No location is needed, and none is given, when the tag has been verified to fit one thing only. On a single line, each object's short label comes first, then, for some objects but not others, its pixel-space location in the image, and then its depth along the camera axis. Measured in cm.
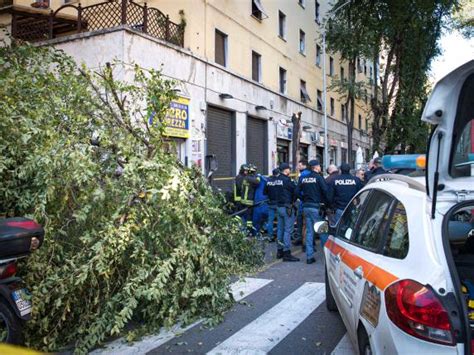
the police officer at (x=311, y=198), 847
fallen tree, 461
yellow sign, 1413
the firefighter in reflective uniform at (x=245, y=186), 1091
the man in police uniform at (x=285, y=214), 871
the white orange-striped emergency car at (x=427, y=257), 236
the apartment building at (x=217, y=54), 1341
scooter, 382
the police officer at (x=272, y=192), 897
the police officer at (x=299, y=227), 1053
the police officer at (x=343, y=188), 880
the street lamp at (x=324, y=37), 1760
